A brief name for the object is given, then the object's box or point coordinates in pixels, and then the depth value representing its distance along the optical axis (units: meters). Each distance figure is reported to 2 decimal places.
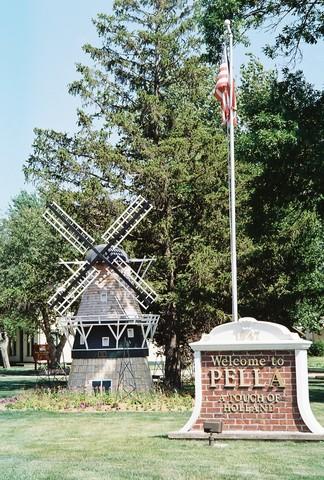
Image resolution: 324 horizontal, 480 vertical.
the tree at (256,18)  23.03
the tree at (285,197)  23.12
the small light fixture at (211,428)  13.71
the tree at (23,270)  41.66
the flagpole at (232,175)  17.14
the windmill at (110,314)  28.00
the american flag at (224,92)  18.50
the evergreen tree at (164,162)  28.98
